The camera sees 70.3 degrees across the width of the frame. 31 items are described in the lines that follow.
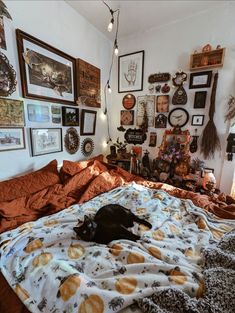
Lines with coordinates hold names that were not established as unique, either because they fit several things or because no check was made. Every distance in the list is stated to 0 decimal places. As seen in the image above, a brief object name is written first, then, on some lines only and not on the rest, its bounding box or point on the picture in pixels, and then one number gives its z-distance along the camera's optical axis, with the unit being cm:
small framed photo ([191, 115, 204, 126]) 206
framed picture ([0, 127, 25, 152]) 139
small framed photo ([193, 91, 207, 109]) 201
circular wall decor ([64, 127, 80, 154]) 202
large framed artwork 147
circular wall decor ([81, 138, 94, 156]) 230
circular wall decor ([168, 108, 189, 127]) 217
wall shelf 184
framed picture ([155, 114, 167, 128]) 233
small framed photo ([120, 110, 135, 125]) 261
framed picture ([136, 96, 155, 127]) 240
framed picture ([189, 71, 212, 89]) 195
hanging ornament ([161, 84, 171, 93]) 223
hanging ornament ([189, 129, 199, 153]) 213
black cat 105
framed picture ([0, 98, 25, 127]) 136
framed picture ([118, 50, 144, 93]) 242
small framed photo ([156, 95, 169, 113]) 227
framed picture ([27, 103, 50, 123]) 158
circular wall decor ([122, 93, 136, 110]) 256
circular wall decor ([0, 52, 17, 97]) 132
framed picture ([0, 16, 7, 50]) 130
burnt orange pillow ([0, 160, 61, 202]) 130
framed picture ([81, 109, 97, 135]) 222
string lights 247
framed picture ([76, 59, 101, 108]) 207
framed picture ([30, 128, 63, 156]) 163
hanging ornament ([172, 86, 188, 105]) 212
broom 193
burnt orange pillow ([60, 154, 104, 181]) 174
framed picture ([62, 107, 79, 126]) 193
